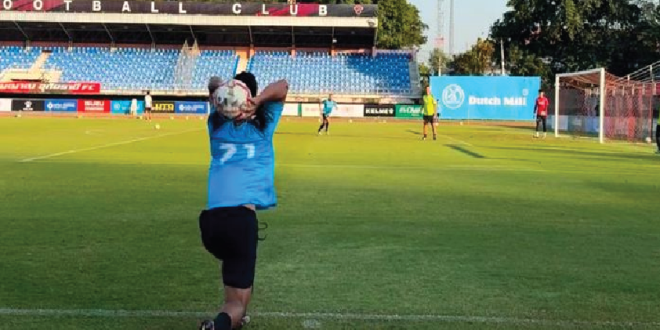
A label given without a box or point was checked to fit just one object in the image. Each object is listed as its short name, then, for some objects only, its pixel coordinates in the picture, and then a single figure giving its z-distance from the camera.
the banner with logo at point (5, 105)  59.91
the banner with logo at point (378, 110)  60.69
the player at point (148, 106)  48.33
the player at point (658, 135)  21.25
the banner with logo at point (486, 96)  56.22
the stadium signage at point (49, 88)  61.19
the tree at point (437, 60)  116.78
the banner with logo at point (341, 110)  60.59
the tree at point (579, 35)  63.72
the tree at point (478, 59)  92.56
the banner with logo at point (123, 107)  61.22
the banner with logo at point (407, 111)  60.25
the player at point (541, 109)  32.97
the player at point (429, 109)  29.22
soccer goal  32.78
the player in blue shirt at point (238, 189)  4.52
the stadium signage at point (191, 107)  60.53
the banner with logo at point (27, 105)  60.16
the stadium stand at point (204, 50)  63.78
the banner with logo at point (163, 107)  61.19
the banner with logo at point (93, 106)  61.39
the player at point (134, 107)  58.69
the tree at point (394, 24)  83.88
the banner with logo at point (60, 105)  60.34
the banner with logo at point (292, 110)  60.75
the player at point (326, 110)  32.69
